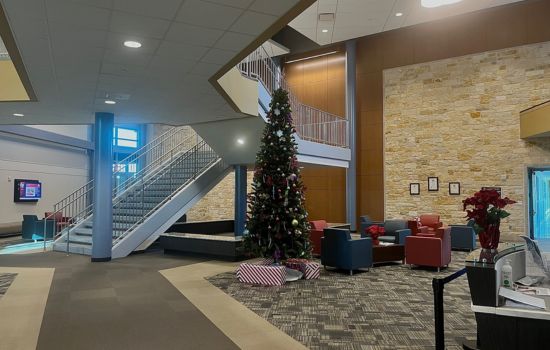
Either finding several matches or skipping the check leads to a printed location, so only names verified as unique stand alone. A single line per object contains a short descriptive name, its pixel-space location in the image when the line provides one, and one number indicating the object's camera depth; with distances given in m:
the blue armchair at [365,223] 12.38
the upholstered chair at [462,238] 10.97
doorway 13.35
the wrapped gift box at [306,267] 7.37
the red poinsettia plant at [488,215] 3.26
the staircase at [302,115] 9.02
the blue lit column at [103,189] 9.05
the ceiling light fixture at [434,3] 11.81
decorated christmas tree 7.14
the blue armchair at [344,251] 7.77
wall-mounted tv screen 14.27
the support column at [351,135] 15.76
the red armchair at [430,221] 12.19
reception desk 2.74
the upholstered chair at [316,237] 9.84
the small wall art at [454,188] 14.02
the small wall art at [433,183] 14.45
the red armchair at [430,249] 8.05
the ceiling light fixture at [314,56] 17.04
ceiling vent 12.84
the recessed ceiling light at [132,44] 4.99
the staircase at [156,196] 10.29
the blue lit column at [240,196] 12.09
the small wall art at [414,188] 14.80
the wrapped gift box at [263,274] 6.82
